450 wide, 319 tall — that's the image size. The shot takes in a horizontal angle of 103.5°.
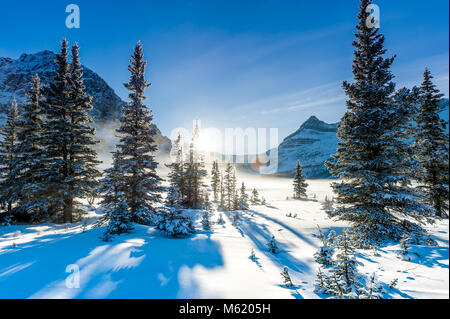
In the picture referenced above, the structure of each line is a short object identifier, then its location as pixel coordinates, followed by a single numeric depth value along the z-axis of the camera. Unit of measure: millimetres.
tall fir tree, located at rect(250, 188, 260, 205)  47388
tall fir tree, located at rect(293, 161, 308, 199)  48875
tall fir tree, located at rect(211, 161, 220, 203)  43969
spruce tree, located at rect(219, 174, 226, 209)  39734
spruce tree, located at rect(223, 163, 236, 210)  42375
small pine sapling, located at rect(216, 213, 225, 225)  14961
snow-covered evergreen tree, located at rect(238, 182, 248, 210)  40412
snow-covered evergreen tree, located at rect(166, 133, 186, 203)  30938
